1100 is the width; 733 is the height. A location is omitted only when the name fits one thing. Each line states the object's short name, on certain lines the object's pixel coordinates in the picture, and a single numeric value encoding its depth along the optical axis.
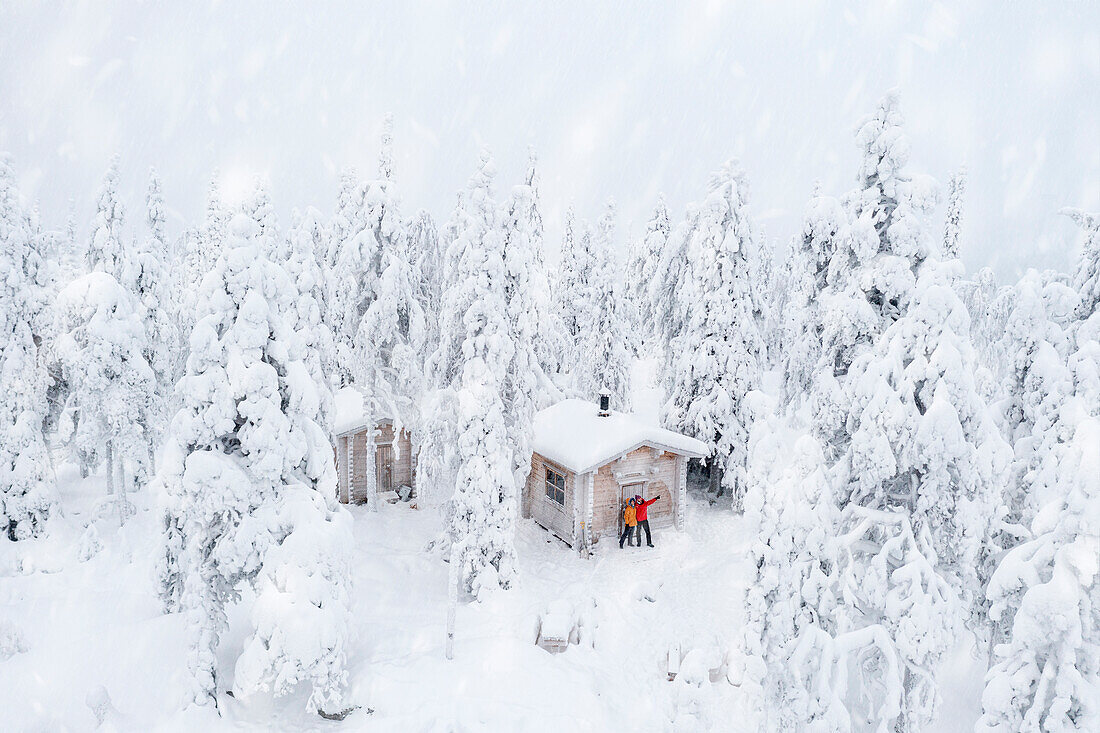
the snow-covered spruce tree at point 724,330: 21.42
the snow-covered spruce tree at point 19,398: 20.56
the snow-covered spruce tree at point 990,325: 13.44
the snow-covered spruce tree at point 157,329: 24.31
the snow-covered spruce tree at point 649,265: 26.62
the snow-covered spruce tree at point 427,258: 23.25
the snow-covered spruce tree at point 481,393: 16.20
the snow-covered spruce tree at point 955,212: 43.48
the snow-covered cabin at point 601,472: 19.88
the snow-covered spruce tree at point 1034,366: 12.73
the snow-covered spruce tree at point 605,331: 30.42
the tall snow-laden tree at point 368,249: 20.88
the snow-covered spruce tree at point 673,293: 22.34
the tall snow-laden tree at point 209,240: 34.19
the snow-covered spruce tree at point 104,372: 20.38
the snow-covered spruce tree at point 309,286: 19.36
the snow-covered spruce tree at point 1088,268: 13.37
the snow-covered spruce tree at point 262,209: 18.47
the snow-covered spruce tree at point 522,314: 16.89
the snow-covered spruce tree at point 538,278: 17.25
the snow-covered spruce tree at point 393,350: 20.75
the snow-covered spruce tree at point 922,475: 9.95
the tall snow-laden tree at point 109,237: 23.30
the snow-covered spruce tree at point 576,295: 30.77
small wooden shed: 22.47
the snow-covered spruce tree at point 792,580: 10.44
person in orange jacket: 19.86
